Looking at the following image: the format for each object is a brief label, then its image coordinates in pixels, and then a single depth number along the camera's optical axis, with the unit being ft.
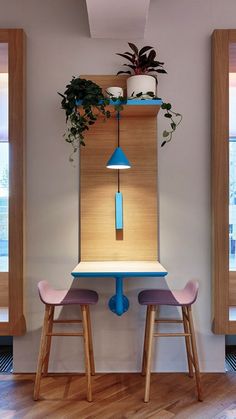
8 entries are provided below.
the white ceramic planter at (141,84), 8.26
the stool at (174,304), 7.52
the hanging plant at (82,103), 7.88
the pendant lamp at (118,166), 8.09
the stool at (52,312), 7.55
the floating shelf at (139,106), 8.04
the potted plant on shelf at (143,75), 8.25
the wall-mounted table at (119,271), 7.23
